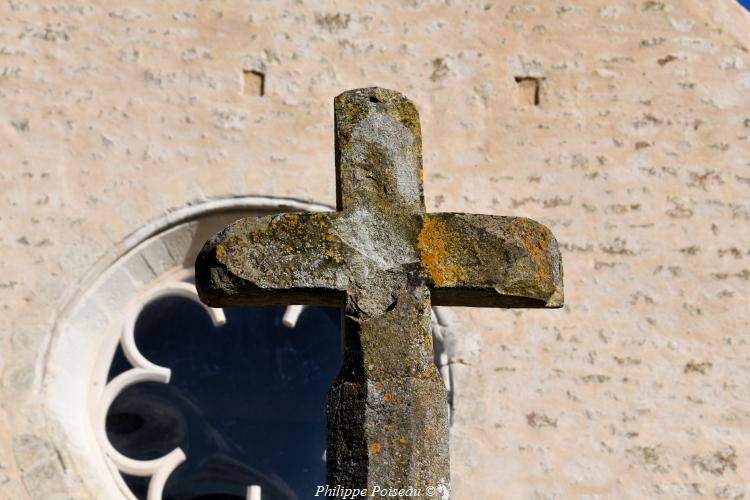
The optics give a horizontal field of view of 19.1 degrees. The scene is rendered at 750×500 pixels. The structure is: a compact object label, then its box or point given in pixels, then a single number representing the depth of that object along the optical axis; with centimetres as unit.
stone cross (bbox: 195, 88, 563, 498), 477
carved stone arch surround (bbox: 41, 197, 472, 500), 975
